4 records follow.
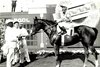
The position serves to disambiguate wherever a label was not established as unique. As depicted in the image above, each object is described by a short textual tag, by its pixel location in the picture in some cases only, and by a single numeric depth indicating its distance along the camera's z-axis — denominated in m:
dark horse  10.23
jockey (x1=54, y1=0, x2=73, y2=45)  10.27
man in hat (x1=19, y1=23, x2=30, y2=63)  10.79
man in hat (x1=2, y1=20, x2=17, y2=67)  9.26
